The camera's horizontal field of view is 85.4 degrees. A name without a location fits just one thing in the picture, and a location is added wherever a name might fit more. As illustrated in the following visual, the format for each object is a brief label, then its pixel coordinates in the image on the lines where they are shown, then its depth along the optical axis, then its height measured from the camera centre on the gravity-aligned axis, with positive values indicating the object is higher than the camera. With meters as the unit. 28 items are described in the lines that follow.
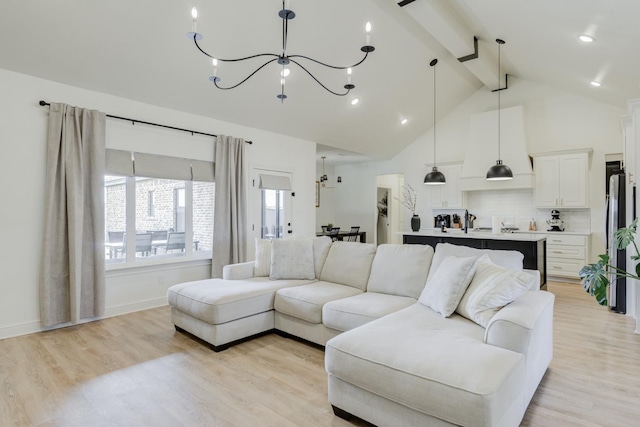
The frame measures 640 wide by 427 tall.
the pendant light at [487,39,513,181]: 5.71 +0.66
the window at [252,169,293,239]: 5.93 +0.14
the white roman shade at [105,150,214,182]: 4.26 +0.60
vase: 6.05 -0.19
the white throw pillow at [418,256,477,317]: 2.55 -0.55
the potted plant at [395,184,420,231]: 8.38 +0.37
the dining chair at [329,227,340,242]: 8.13 -0.51
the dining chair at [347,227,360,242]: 8.70 -0.58
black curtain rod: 3.71 +1.14
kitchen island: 4.87 -0.45
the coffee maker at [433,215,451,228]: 7.77 -0.20
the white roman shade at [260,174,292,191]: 5.95 +0.52
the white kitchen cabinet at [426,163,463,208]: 7.55 +0.48
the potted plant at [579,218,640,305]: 2.87 -0.52
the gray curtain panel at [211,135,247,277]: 5.19 +0.08
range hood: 6.55 +1.22
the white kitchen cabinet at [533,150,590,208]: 6.05 +0.60
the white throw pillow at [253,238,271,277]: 4.09 -0.58
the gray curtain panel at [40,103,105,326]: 3.70 -0.09
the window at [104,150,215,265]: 4.37 -0.06
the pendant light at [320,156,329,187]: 9.69 +0.94
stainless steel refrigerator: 4.24 -0.39
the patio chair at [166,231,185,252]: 4.93 -0.44
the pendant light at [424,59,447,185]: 6.10 +0.61
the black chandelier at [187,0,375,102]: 2.20 +1.18
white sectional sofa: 1.73 -0.78
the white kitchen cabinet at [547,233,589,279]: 5.91 -0.71
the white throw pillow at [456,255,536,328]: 2.32 -0.55
